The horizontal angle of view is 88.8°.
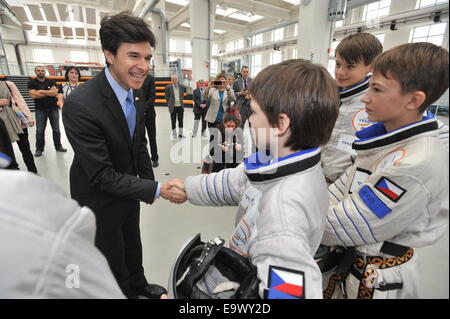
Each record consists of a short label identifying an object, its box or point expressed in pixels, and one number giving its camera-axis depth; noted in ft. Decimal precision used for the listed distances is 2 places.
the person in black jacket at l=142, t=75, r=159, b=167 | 11.27
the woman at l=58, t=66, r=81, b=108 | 11.97
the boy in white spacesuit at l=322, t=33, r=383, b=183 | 4.35
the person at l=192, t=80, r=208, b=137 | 16.42
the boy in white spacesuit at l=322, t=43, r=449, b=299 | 1.86
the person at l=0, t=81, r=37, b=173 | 8.65
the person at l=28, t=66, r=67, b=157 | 12.35
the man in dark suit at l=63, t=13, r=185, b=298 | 3.26
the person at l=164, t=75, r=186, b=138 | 17.43
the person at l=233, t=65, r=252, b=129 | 19.13
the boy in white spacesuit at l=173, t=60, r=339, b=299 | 1.81
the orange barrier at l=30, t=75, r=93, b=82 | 36.17
